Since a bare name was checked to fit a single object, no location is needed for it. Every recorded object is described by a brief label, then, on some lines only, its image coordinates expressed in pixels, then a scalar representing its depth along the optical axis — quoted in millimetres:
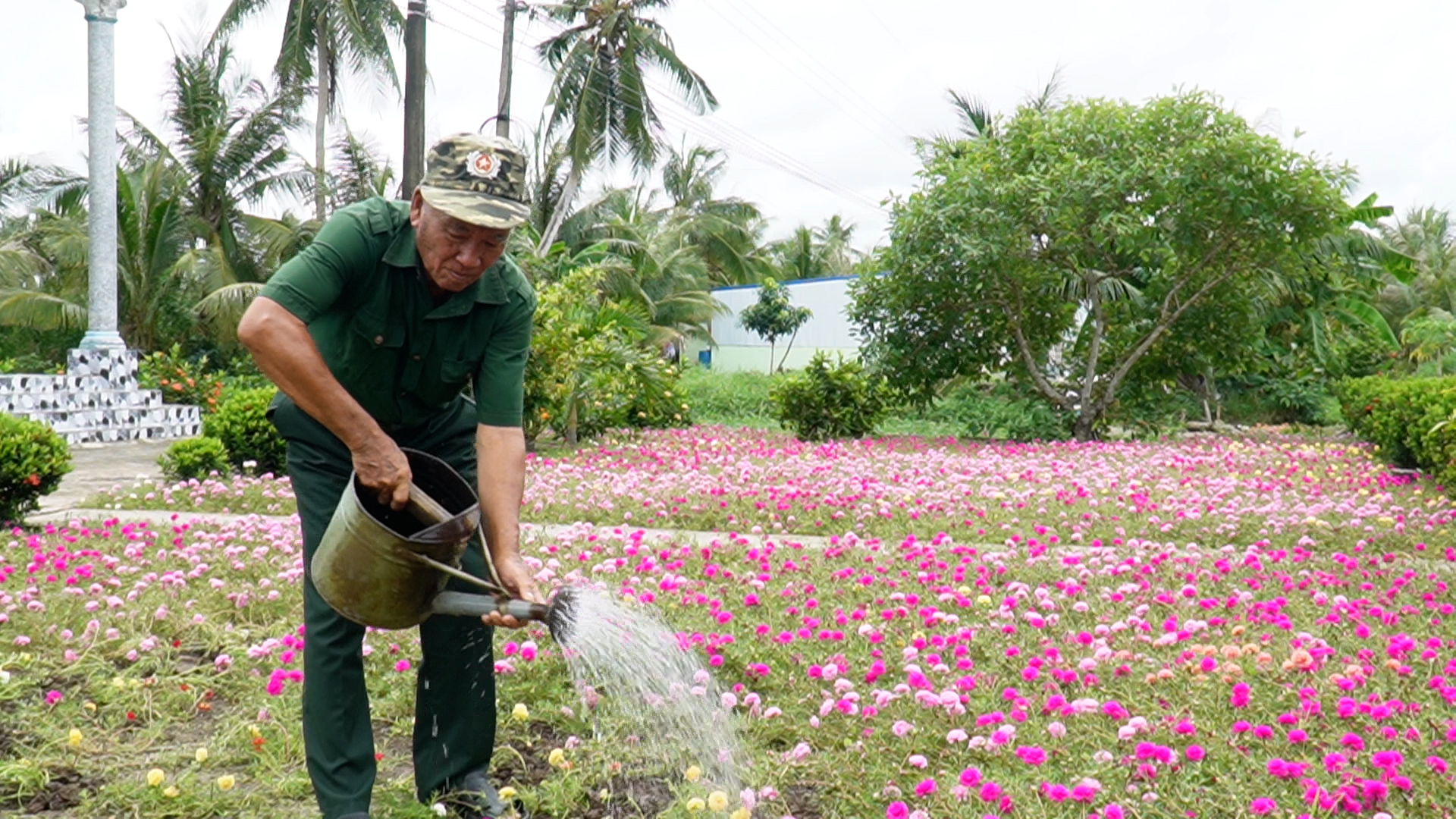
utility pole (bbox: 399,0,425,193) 13227
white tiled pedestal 14586
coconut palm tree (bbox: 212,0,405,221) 26531
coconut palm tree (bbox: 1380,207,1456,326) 35562
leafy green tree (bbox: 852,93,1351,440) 13078
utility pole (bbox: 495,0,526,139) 23391
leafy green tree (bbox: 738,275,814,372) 32656
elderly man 2535
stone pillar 16328
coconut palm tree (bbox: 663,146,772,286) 37531
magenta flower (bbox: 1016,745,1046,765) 2842
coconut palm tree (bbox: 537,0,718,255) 24281
